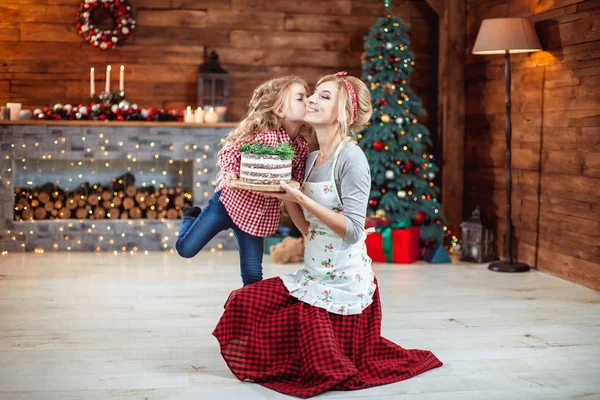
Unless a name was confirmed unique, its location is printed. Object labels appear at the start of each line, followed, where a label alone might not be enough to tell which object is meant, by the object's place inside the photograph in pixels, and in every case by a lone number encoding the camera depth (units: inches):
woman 125.9
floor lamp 219.5
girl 140.8
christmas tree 246.7
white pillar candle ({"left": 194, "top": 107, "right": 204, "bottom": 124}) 256.2
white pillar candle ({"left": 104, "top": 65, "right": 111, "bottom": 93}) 253.4
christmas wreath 260.2
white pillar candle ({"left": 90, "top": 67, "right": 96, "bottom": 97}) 256.0
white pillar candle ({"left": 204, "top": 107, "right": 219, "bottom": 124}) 257.6
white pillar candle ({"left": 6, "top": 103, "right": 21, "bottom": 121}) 248.5
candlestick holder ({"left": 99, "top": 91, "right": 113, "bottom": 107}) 254.2
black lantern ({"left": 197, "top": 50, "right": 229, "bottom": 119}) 264.8
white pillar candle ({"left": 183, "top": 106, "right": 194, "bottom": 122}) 255.6
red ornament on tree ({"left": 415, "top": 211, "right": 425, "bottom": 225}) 247.3
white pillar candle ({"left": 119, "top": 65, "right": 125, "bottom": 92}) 257.1
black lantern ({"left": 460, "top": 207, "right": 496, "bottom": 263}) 240.7
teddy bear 236.5
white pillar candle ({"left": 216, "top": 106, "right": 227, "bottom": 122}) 260.7
